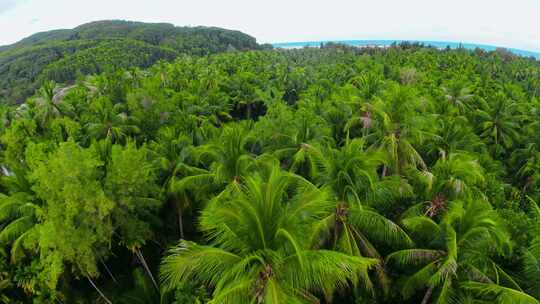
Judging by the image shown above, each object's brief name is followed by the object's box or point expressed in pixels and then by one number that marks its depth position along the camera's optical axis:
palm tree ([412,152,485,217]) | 13.98
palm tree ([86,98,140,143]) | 23.50
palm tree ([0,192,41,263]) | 13.62
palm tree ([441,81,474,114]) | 31.62
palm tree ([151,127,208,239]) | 16.69
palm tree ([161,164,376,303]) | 7.90
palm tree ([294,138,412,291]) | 11.91
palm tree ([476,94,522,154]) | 28.83
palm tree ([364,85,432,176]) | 18.11
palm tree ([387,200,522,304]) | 10.52
